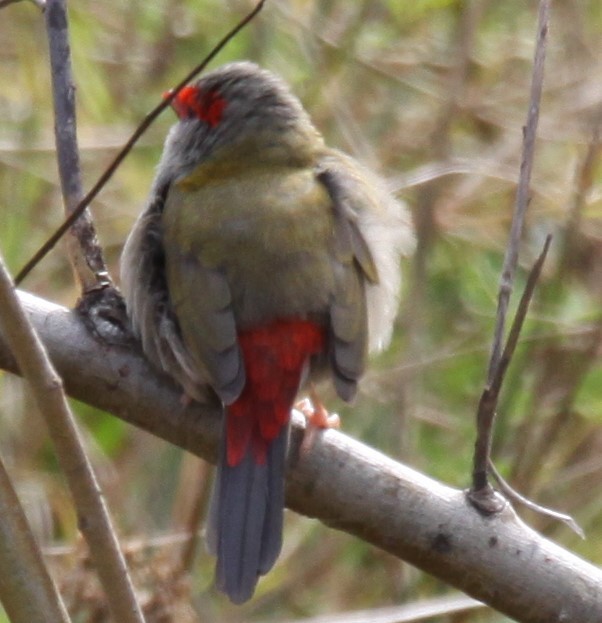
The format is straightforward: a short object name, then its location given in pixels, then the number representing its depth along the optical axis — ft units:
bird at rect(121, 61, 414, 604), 19.58
